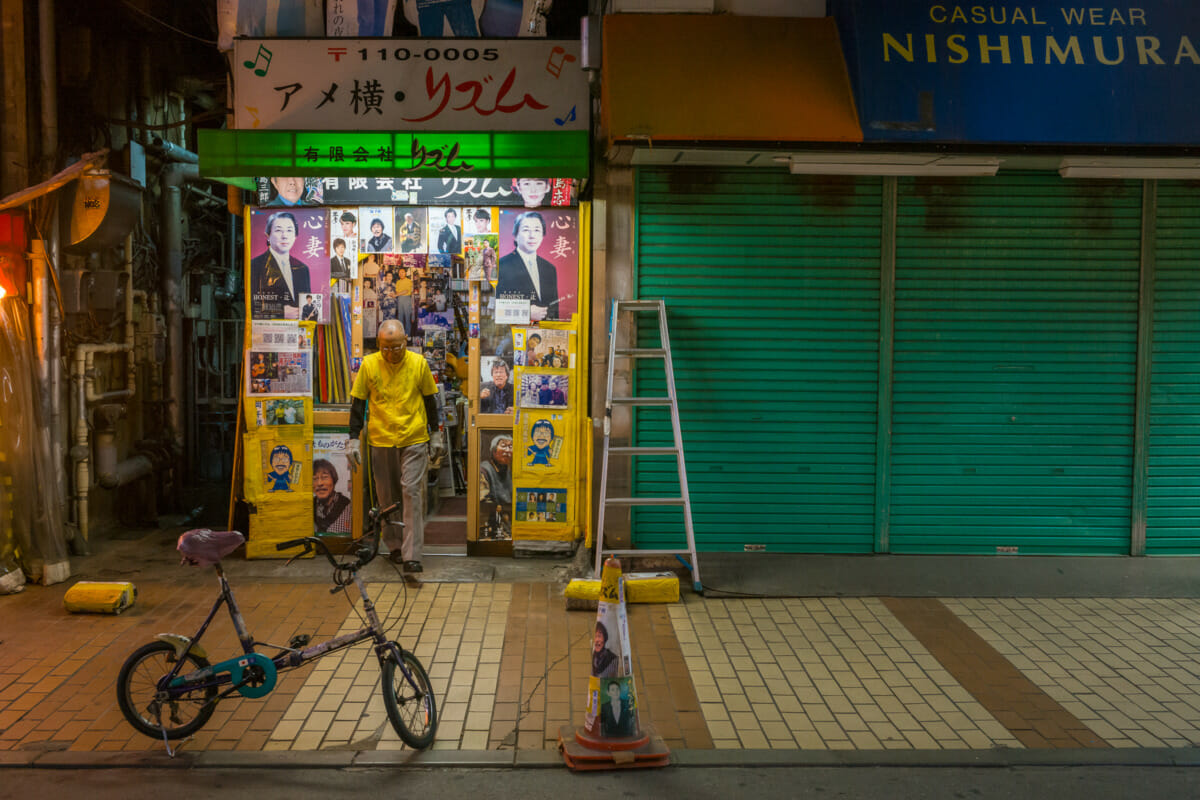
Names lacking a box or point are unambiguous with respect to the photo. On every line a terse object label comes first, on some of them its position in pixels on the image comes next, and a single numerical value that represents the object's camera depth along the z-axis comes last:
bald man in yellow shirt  8.42
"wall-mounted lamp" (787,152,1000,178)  7.82
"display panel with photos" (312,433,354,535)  8.97
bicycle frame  5.09
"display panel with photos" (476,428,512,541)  8.96
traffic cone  5.02
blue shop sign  7.69
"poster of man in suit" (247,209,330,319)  8.89
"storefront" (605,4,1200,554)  8.52
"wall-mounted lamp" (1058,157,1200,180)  7.92
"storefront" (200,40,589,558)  8.86
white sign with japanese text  8.34
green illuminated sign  8.22
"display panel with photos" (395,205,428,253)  9.05
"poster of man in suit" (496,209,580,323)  8.88
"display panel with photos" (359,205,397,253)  9.01
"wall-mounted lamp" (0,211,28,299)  8.07
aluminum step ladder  7.94
